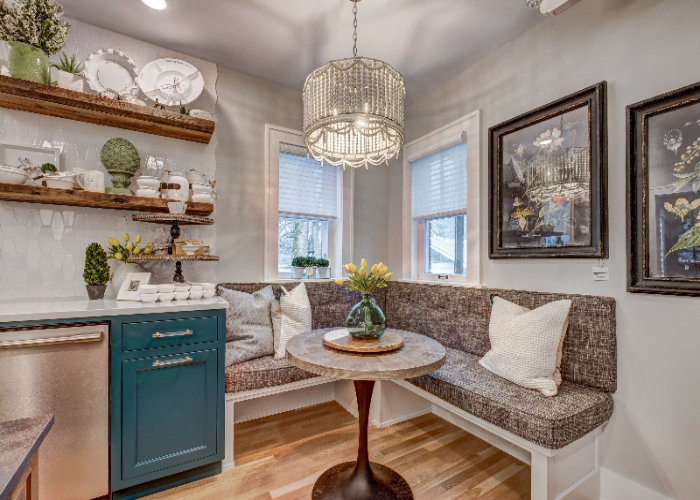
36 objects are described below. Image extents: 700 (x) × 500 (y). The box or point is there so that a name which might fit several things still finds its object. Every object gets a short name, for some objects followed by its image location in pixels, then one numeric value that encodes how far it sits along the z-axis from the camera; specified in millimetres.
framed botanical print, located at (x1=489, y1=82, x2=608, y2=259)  1881
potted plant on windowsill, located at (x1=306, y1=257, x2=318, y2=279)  2977
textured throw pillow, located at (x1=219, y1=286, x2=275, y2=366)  2223
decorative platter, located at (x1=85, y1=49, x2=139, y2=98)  2135
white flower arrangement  1785
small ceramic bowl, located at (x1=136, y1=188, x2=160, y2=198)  2166
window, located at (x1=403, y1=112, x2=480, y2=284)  2631
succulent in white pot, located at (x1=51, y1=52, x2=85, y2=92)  1977
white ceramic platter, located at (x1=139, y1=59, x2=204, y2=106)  2328
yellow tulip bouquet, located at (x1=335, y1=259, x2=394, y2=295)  1762
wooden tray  1560
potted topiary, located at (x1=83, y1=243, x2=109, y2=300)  2035
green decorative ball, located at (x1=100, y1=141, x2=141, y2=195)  2170
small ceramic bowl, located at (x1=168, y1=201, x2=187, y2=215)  2170
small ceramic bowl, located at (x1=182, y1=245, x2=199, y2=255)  2246
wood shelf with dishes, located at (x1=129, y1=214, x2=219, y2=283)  2129
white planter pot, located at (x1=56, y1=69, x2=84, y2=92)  1971
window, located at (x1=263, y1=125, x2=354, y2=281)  2830
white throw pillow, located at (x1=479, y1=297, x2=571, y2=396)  1753
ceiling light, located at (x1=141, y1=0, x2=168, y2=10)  1971
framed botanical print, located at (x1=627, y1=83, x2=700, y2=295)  1554
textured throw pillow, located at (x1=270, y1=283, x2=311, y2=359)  2324
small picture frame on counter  1993
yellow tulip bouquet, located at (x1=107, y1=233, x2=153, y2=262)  2146
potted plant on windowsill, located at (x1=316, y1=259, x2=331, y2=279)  3030
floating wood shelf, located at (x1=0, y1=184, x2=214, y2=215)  1819
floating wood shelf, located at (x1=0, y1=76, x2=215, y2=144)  1850
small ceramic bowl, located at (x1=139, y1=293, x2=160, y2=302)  1872
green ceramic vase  1837
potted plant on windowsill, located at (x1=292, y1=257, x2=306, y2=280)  2945
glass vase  1734
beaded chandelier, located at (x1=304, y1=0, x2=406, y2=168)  1612
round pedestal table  1370
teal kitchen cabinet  1692
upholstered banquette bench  1530
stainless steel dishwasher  1498
